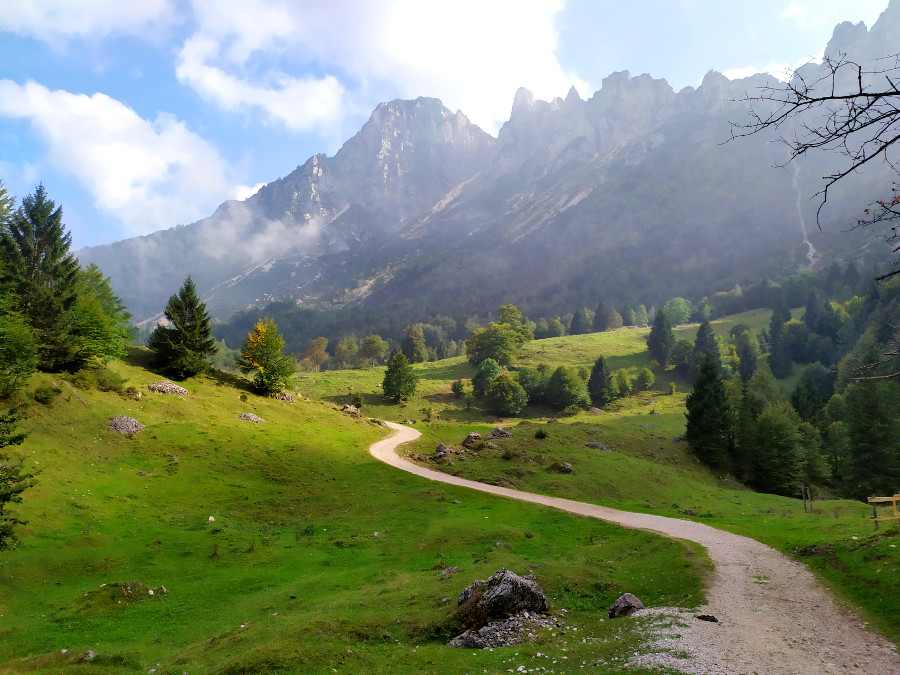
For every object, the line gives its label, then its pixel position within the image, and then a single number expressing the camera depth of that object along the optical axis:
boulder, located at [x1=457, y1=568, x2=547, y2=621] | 13.68
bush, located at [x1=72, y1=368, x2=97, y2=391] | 39.41
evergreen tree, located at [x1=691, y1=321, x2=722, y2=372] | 131.50
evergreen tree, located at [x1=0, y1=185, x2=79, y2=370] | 39.06
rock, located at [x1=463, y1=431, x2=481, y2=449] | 50.45
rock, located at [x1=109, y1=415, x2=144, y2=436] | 37.70
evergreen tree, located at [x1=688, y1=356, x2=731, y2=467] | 58.91
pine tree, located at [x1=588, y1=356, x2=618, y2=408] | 111.00
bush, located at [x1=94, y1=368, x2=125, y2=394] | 41.62
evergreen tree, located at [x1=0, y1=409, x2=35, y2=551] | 16.67
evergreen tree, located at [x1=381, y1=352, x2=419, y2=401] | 90.69
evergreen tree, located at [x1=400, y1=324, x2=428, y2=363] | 146.02
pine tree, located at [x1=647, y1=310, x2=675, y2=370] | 138.75
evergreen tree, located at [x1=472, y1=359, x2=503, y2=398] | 102.79
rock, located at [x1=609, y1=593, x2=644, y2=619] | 13.94
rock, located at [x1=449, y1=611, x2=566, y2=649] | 12.63
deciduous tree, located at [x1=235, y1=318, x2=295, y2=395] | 57.62
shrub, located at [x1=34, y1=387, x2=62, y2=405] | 34.75
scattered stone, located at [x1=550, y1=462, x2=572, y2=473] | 41.91
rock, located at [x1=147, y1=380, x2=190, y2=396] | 46.56
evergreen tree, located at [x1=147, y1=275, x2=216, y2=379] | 50.94
